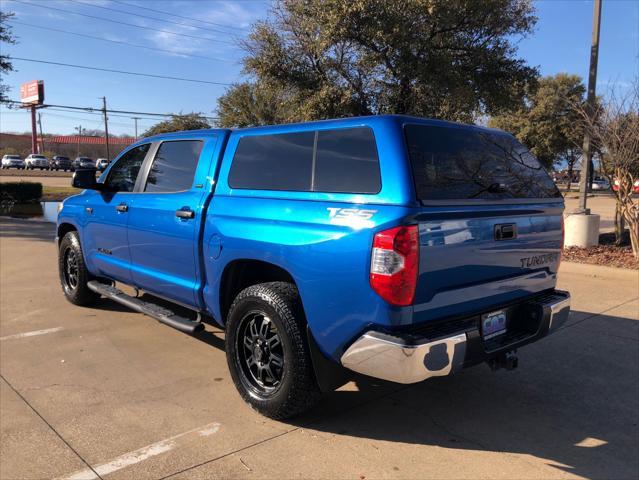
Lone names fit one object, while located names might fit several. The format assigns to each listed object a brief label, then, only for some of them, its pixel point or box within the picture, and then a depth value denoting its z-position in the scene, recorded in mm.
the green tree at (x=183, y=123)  41875
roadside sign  75938
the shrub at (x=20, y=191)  17562
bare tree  8641
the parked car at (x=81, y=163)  61869
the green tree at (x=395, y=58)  10617
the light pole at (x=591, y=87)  10203
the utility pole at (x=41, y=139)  91875
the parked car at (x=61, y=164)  63206
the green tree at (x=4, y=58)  15875
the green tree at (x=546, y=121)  31023
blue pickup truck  2811
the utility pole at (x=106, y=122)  53344
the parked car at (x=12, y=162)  59125
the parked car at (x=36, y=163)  60281
